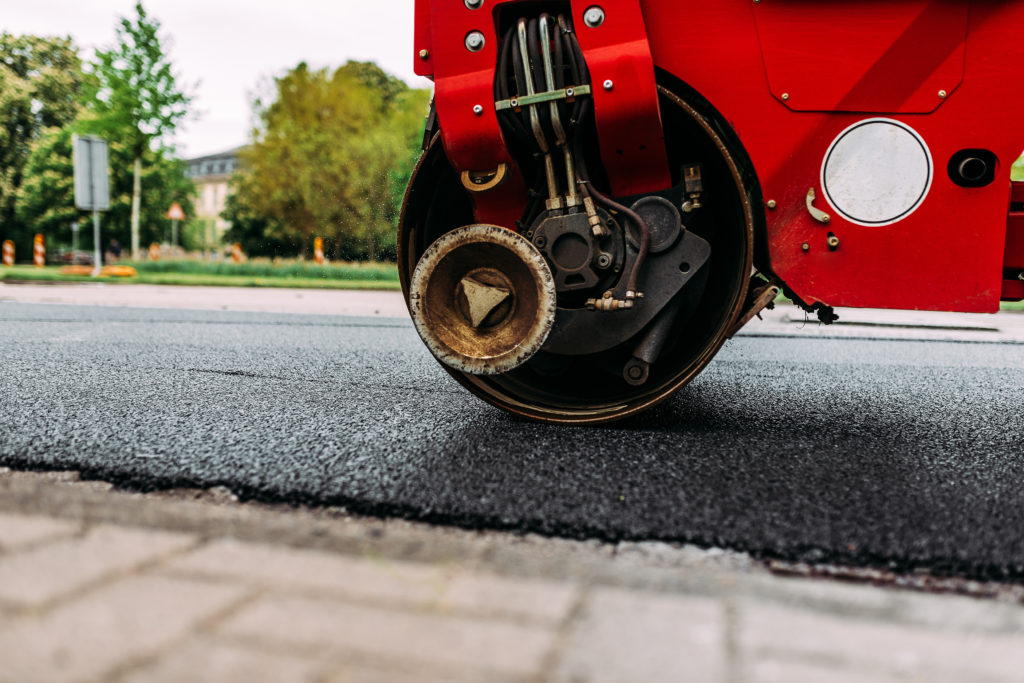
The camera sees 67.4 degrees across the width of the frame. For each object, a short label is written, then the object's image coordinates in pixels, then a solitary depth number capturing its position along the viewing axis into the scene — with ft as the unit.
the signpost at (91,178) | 52.80
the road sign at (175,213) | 66.35
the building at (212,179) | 239.50
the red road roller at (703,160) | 6.93
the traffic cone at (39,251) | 74.53
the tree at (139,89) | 67.62
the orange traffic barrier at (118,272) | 58.23
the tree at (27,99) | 120.88
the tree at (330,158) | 70.28
